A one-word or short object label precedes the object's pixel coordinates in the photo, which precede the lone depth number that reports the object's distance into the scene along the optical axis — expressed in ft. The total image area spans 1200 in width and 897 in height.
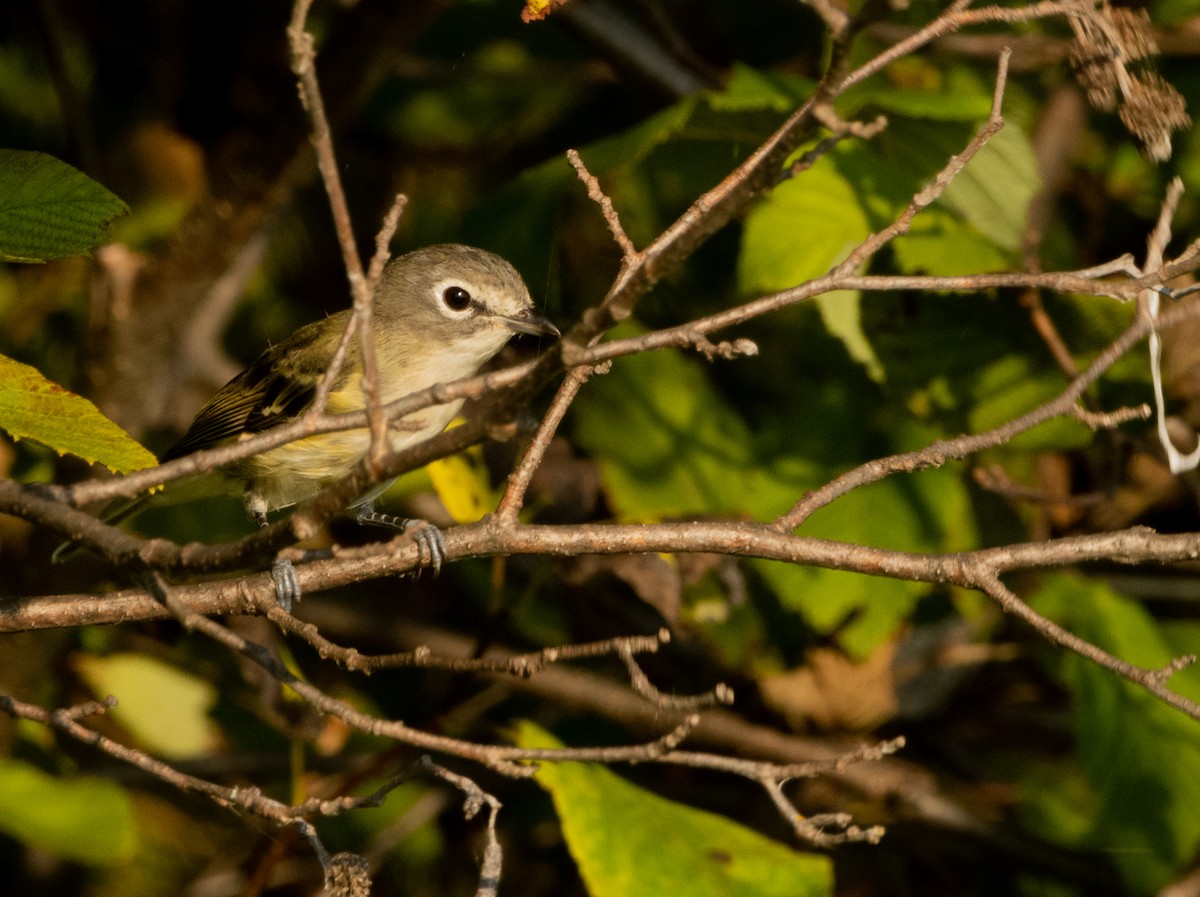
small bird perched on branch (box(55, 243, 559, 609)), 23.35
